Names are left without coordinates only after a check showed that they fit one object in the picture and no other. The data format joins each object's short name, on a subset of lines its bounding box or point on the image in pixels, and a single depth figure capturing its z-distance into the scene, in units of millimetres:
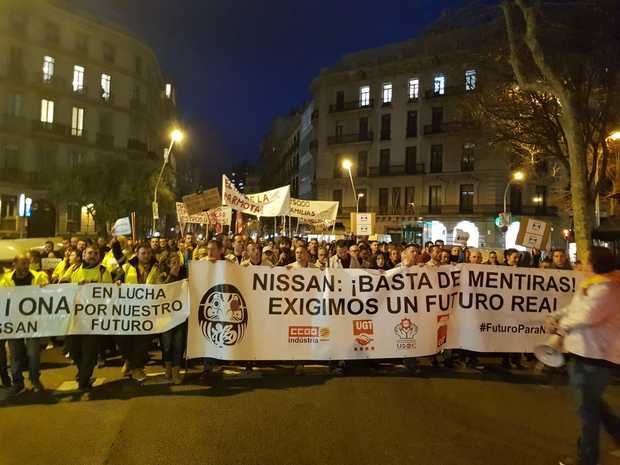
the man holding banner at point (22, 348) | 6379
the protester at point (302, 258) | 7625
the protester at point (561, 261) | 8562
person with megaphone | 4109
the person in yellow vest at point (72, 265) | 7211
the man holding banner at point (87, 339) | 6525
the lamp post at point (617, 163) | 17662
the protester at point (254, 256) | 8250
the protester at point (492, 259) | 10074
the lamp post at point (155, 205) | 22766
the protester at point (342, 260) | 9914
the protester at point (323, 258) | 9103
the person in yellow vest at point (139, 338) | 7098
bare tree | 11445
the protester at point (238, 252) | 9023
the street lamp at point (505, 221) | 28516
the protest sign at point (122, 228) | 13738
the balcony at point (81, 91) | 44275
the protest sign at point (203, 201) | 13461
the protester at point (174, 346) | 6867
